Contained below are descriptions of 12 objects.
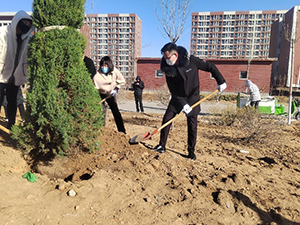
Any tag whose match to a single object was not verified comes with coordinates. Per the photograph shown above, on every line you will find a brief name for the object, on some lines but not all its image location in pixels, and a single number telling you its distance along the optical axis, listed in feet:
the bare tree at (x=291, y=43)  25.04
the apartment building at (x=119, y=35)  323.57
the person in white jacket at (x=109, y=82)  13.14
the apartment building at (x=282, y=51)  126.93
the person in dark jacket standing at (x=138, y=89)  34.42
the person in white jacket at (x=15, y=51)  9.83
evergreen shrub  7.60
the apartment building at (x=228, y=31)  323.98
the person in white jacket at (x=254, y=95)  27.40
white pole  25.14
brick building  75.82
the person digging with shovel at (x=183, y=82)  10.54
